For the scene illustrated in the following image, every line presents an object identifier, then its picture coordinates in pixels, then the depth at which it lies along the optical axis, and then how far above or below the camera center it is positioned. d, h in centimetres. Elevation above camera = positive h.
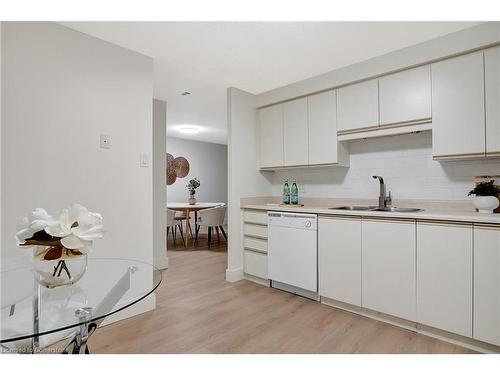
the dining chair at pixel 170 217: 485 -49
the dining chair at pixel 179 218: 569 -60
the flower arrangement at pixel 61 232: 99 -15
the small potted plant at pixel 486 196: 206 -6
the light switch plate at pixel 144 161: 251 +25
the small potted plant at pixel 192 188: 584 +1
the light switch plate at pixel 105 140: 225 +38
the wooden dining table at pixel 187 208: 527 -36
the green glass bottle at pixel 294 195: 347 -8
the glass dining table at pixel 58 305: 104 -47
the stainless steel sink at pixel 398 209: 251 -19
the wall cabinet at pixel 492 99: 203 +63
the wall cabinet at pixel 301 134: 299 +62
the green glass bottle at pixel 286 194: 352 -7
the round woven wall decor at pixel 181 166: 674 +53
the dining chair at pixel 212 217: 512 -51
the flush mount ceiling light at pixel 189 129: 565 +123
